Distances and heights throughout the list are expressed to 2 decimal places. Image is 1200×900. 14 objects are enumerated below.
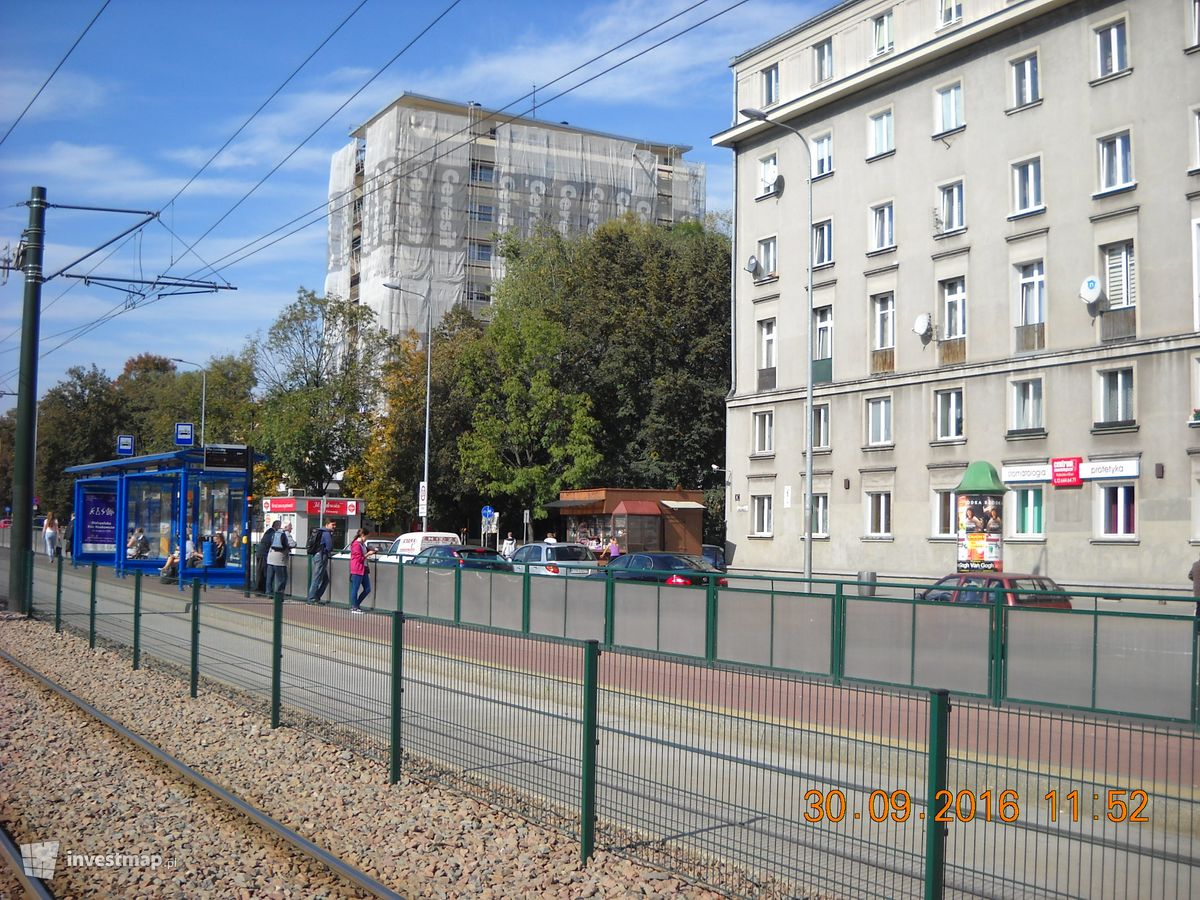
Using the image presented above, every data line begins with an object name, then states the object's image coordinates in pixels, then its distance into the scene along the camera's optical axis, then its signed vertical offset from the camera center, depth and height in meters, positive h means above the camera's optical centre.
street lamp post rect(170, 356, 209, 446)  70.13 +5.94
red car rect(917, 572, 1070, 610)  14.05 -1.40
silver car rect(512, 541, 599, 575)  35.21 -1.88
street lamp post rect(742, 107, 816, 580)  32.68 +1.09
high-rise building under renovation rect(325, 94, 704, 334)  80.62 +21.35
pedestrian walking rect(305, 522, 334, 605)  26.61 -1.68
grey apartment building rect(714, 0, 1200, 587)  30.03 +6.37
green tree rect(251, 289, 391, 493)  58.22 +5.10
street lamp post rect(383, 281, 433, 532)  52.22 +5.24
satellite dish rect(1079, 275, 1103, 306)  30.92 +5.56
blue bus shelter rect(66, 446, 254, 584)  28.38 -0.66
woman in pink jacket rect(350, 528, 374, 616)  25.06 -1.81
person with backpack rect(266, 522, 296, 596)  25.94 -1.64
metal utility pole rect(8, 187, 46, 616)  22.56 +1.26
